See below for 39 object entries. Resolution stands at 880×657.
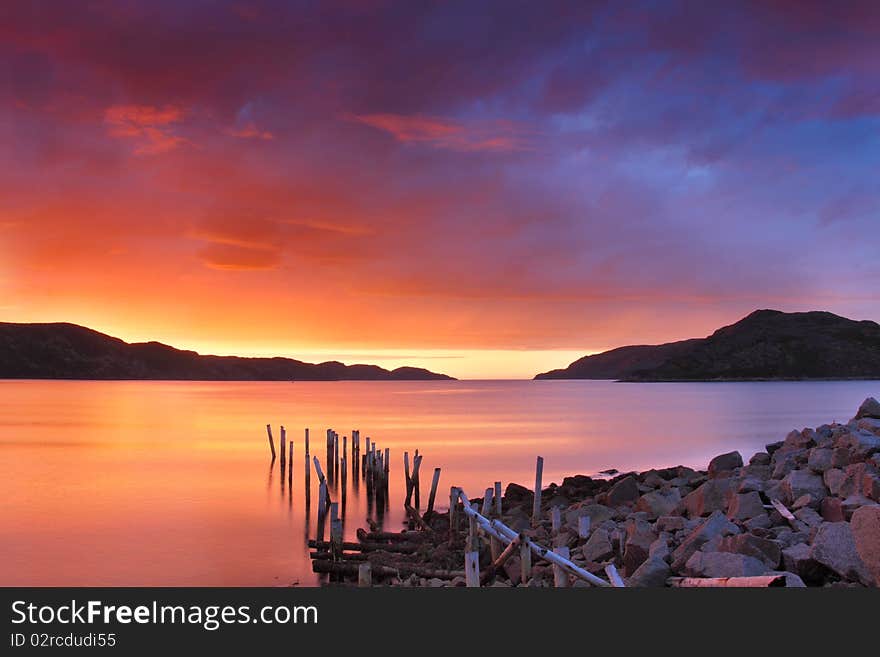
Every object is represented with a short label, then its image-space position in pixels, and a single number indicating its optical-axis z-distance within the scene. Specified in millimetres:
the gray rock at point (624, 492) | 21500
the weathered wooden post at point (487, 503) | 20328
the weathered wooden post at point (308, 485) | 28017
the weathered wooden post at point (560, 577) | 11431
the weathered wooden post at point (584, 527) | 16203
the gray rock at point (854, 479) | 14938
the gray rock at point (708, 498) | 16703
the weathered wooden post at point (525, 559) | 13195
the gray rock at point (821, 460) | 17188
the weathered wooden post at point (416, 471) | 27502
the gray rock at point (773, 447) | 25430
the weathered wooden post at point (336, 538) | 17531
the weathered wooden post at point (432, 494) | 24614
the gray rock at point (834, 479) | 15609
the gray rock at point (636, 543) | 12727
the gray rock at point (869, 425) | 19516
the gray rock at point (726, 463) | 23828
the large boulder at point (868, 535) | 10228
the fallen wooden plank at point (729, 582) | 9663
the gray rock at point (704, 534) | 12117
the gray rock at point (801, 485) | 15828
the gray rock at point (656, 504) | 18000
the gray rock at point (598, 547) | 14188
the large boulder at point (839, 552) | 10430
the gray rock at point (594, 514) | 18516
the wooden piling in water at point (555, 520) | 18266
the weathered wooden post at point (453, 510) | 19875
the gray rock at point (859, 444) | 16859
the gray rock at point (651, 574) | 11266
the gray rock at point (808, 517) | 13955
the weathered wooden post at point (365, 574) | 12648
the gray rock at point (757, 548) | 11016
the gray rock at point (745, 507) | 14992
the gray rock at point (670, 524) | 14906
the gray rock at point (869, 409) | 21938
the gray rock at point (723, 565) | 10562
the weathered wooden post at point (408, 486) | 27153
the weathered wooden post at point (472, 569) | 12109
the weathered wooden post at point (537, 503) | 22497
